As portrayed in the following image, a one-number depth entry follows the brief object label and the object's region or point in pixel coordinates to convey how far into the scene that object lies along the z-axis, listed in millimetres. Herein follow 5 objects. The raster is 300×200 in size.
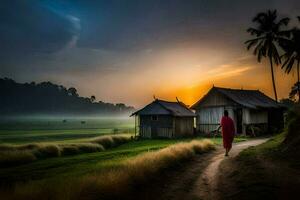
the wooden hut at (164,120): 44531
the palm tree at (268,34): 45156
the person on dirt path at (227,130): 16922
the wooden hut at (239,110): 40781
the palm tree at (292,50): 39916
